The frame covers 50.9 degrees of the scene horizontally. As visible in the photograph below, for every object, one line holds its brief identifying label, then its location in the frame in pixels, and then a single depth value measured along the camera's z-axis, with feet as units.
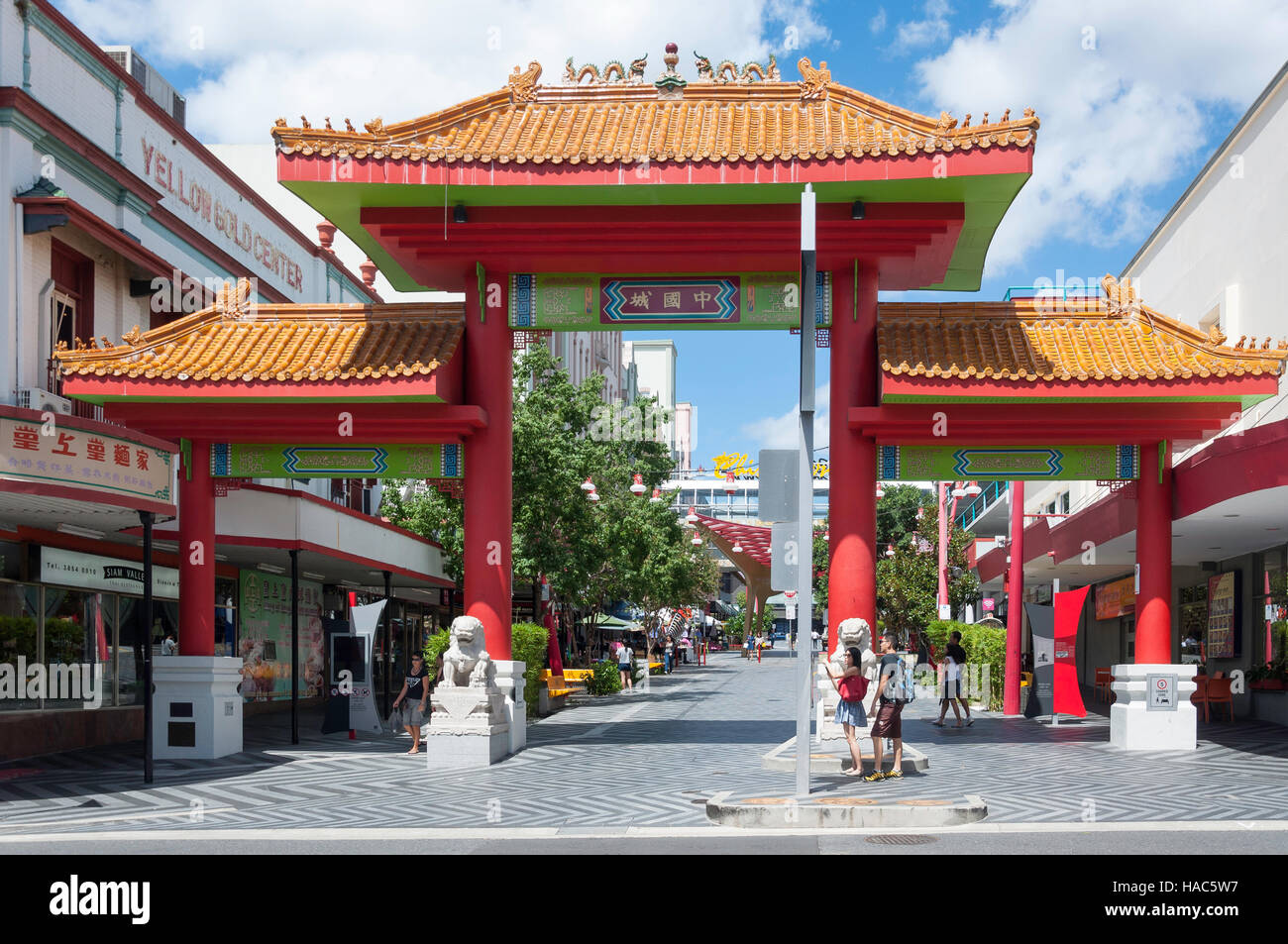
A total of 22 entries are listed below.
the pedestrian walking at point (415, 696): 65.51
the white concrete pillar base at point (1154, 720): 61.16
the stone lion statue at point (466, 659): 57.31
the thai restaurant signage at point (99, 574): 66.39
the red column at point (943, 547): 122.93
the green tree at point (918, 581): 153.89
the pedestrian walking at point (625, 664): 138.45
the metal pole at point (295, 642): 66.59
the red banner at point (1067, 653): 78.12
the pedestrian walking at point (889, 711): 48.49
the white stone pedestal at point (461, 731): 56.44
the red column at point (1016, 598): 88.02
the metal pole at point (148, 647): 50.31
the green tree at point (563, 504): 102.01
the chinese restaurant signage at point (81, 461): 47.78
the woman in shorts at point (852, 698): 48.65
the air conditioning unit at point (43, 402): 62.49
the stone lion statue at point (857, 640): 49.85
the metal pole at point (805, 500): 40.83
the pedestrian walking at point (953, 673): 78.59
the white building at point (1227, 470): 59.52
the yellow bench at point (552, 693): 92.00
